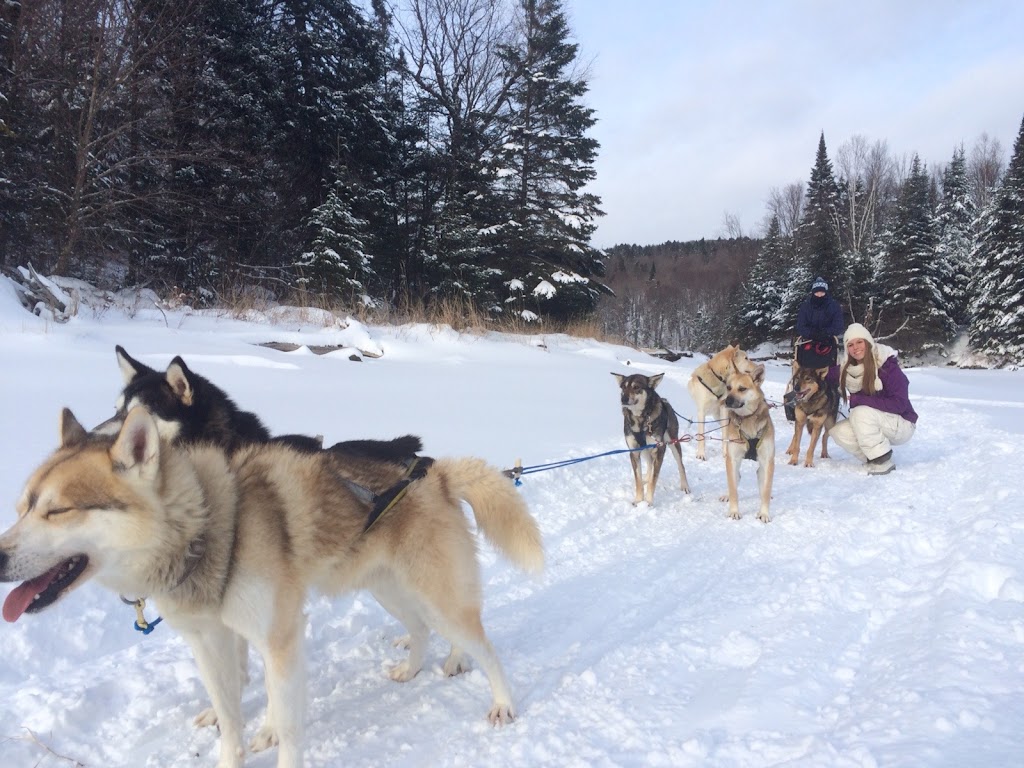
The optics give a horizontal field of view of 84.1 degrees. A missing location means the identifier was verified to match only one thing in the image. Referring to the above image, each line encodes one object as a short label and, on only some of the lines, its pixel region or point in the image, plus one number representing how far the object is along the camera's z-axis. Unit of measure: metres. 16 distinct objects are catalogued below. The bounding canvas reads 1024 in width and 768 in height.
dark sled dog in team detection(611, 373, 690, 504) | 5.45
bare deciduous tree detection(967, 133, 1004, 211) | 40.06
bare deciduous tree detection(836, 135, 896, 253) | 38.99
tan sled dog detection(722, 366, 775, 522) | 5.17
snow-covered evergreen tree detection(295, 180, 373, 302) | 15.20
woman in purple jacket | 6.56
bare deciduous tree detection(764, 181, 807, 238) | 47.62
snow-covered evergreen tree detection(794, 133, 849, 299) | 31.50
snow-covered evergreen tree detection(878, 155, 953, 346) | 28.84
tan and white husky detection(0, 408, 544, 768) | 1.68
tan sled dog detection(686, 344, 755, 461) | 6.73
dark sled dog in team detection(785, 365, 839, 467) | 7.12
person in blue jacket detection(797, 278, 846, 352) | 8.30
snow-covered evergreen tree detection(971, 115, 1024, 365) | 24.94
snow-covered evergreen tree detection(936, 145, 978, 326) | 29.59
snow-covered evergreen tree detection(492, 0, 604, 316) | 20.17
